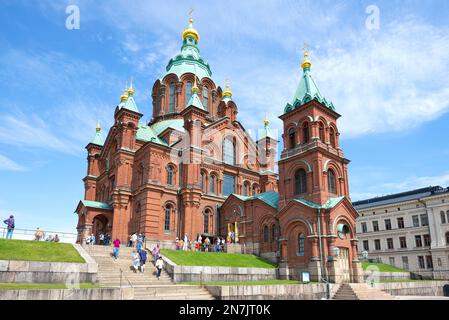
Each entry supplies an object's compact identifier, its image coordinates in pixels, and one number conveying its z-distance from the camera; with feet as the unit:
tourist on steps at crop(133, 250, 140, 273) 74.38
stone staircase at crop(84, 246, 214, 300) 58.03
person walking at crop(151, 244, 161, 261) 81.39
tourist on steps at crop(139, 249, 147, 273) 74.84
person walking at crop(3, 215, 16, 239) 80.90
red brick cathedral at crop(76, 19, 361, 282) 97.81
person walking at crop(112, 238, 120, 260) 79.30
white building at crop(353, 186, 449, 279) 156.66
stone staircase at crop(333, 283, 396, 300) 79.92
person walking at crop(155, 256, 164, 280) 71.36
